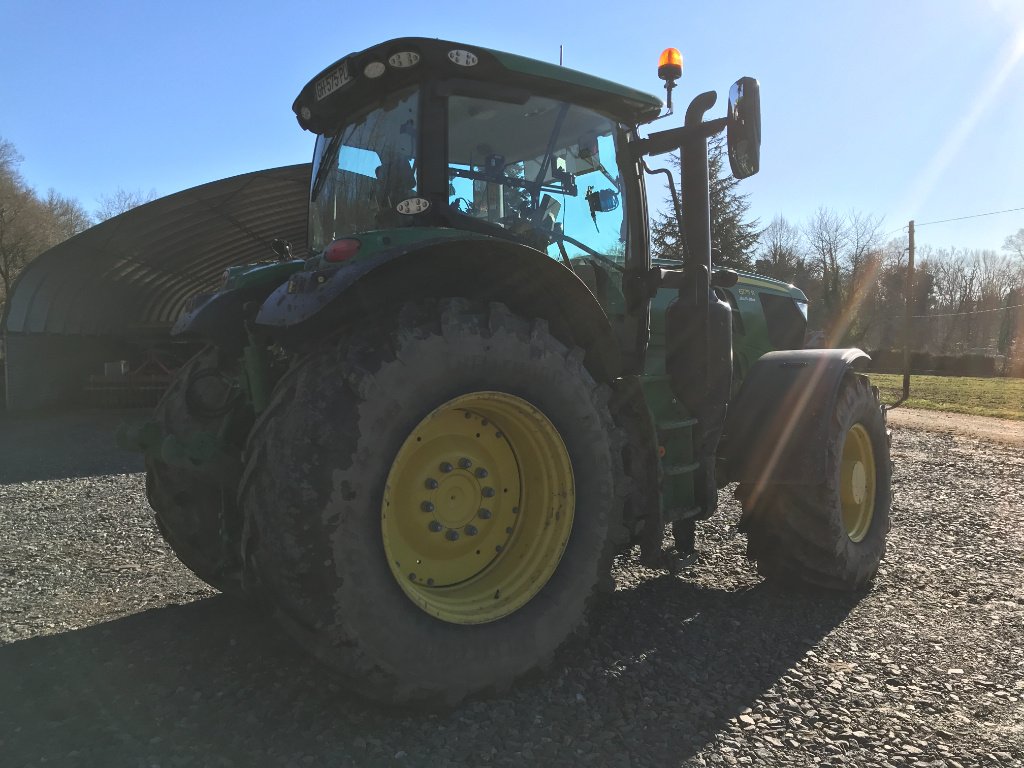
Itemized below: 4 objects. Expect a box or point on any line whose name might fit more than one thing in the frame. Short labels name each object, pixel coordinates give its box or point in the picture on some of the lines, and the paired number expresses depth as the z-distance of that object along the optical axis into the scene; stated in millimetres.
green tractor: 2398
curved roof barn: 13008
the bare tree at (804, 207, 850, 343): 47275
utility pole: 21909
